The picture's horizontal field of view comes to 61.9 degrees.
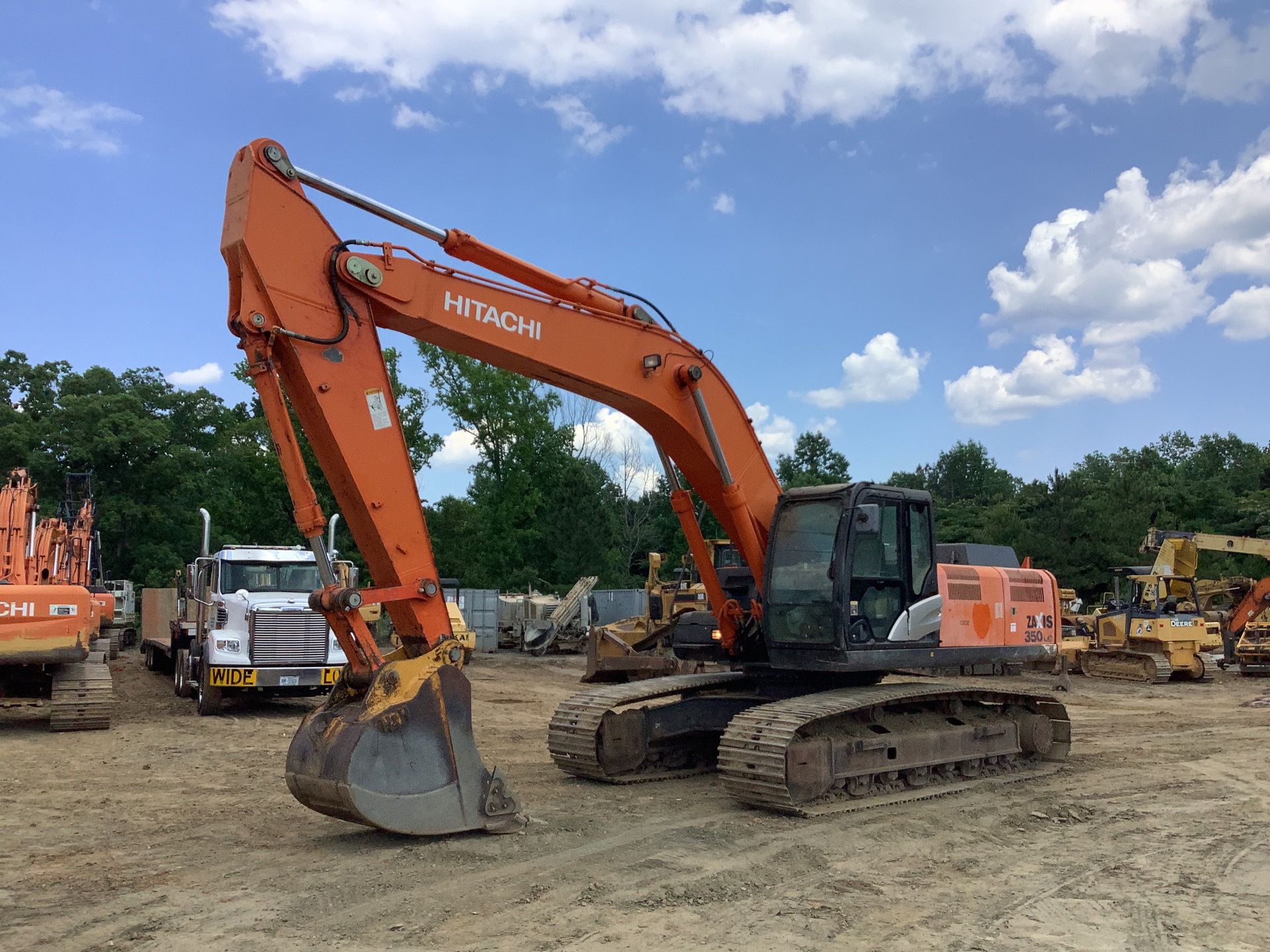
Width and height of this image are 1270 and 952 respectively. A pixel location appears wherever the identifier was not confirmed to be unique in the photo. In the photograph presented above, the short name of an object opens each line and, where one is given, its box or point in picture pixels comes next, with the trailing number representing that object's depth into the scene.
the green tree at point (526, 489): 47.97
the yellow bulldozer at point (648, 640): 20.70
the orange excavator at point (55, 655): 12.45
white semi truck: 14.95
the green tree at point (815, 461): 68.12
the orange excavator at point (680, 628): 6.88
